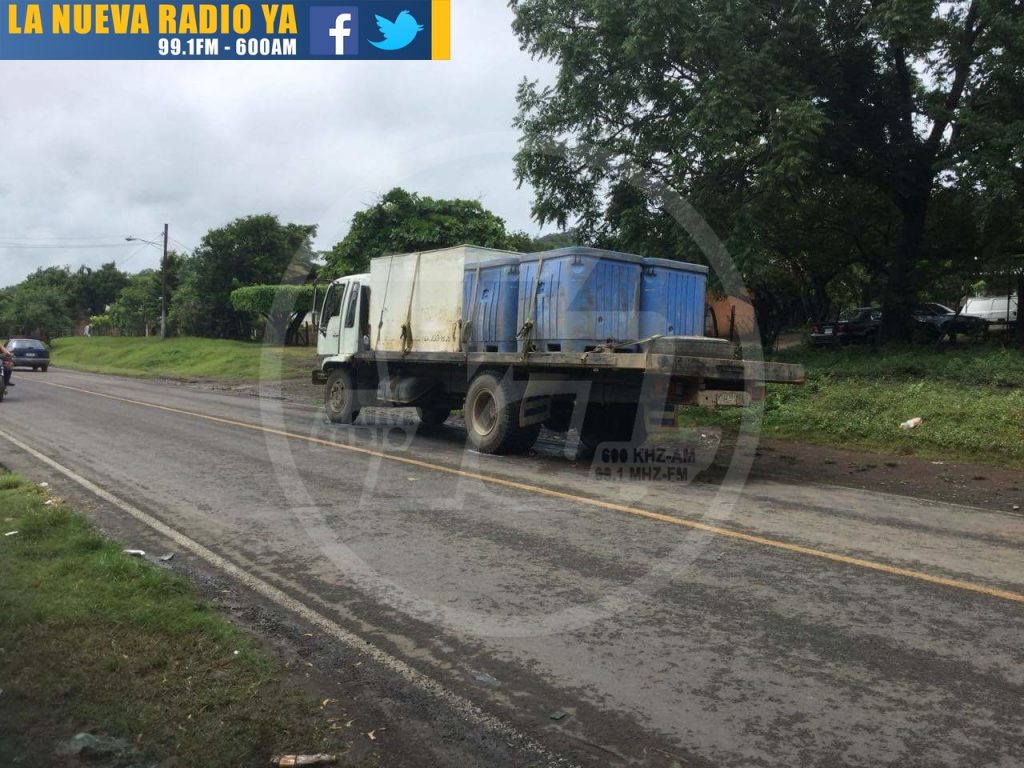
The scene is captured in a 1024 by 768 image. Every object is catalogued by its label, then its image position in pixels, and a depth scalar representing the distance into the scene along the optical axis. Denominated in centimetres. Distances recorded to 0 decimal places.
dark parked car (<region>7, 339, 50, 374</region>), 3550
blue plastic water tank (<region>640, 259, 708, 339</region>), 1127
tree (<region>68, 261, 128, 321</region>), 8450
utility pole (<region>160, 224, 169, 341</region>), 4916
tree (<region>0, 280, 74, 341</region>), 6444
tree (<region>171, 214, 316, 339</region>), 5062
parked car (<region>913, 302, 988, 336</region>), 2056
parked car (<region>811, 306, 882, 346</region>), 2292
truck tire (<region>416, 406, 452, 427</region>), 1605
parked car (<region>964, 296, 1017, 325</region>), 2444
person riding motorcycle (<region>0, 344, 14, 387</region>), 1882
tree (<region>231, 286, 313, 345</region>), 3806
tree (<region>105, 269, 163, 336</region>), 5916
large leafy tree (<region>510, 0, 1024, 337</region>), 1573
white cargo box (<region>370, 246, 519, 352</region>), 1282
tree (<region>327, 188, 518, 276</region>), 3189
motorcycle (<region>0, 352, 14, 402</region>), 1858
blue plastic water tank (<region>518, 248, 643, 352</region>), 1077
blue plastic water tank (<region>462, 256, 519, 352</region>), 1182
